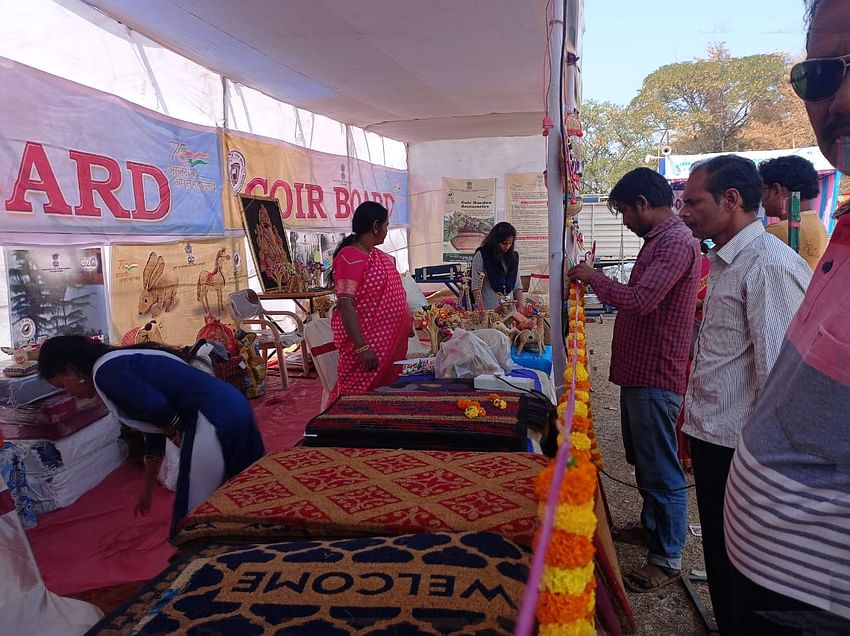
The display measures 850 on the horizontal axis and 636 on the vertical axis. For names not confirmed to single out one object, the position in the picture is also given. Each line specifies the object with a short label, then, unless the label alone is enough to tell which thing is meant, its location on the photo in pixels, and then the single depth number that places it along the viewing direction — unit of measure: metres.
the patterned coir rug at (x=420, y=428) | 1.74
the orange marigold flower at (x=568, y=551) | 0.75
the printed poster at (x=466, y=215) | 10.89
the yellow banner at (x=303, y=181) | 6.31
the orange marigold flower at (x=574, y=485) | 0.81
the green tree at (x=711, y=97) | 23.11
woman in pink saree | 2.83
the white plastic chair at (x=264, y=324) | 5.63
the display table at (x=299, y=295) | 6.33
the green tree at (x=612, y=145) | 26.81
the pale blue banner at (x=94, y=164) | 3.61
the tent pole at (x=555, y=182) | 2.67
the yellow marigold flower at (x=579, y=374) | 1.66
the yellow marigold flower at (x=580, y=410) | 1.30
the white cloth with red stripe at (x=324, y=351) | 3.67
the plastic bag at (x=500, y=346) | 2.79
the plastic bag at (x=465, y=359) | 2.62
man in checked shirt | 2.26
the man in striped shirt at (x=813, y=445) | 0.79
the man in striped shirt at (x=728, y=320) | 1.59
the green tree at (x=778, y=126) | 22.55
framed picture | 6.47
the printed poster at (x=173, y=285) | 4.66
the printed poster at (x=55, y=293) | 3.72
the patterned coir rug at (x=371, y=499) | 1.21
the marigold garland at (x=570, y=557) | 0.73
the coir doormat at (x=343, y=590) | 0.89
